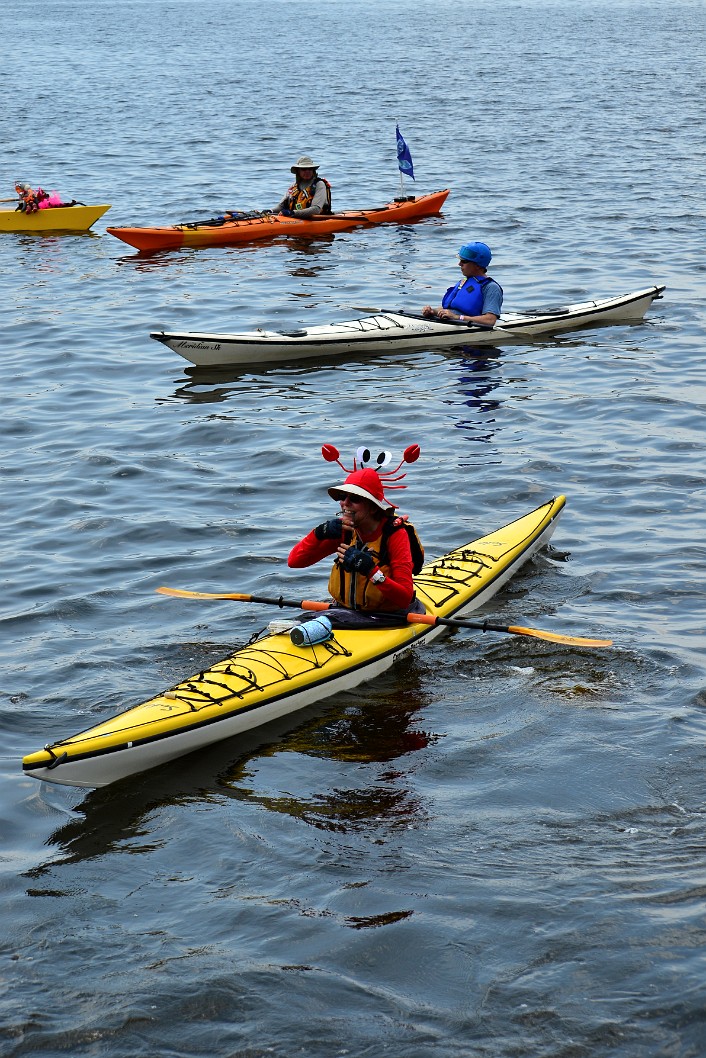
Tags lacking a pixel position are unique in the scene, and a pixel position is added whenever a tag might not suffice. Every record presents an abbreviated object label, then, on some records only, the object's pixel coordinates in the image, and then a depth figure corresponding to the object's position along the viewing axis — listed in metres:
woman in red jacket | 6.90
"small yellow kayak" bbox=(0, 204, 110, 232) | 19.64
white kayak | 13.04
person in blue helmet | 13.45
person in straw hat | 18.81
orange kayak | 18.14
